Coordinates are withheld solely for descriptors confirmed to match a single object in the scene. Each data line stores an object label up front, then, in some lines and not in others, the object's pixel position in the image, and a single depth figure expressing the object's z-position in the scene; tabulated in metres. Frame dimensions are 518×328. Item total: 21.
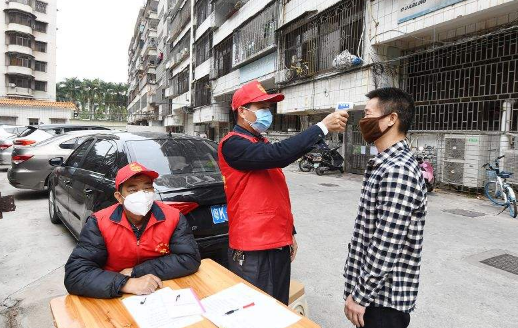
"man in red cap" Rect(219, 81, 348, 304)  1.99
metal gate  12.82
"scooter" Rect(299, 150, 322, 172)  13.45
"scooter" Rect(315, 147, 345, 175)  13.20
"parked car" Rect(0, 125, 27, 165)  12.47
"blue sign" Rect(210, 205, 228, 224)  3.35
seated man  1.86
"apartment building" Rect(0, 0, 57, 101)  41.31
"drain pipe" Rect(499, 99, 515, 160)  8.30
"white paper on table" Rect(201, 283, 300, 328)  1.51
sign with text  8.57
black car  3.27
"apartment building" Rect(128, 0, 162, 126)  51.62
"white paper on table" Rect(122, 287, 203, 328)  1.53
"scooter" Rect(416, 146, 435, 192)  8.90
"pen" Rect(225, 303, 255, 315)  1.60
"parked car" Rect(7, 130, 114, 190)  7.92
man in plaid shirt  1.64
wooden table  1.54
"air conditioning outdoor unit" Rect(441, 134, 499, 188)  8.62
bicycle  6.98
